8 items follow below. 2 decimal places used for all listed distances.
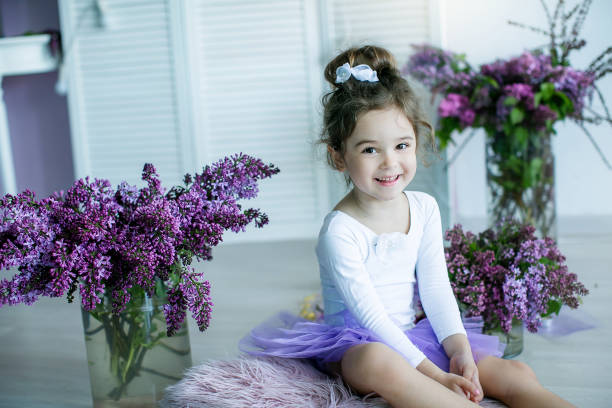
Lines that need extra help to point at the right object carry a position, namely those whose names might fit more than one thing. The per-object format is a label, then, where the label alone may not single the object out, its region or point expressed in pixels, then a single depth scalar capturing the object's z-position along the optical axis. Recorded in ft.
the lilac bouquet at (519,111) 6.58
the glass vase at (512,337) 4.79
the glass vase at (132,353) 3.89
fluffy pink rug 3.64
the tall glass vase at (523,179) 6.95
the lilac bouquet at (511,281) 4.53
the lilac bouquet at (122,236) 3.36
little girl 3.76
